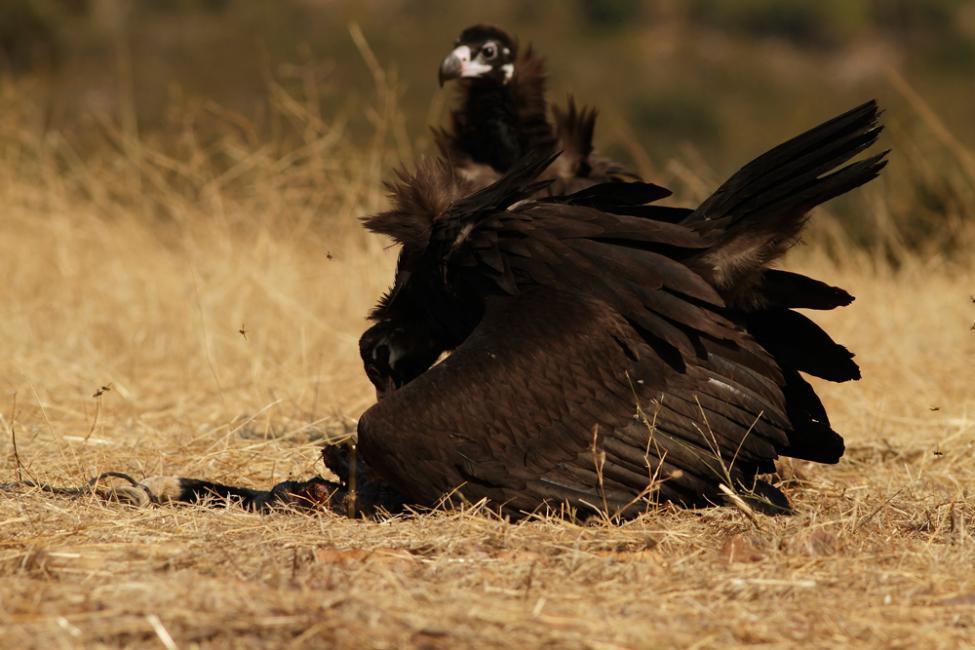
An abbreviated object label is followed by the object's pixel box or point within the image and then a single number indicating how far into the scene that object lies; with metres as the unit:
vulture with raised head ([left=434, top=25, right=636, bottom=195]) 12.92
